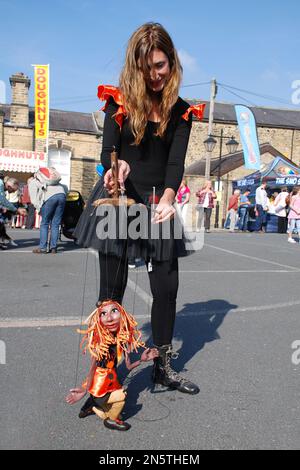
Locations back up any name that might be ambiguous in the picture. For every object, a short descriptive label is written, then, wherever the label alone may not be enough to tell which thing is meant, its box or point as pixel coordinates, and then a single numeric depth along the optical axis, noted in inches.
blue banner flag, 925.8
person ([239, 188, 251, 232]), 742.5
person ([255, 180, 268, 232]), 701.3
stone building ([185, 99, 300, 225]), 1537.9
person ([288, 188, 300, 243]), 510.3
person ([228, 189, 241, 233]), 709.9
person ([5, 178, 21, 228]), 525.0
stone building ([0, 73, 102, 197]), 1323.8
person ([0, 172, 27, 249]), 349.7
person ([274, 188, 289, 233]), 692.7
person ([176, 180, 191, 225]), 589.2
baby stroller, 366.0
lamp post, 831.7
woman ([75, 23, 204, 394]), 90.5
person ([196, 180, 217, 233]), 642.2
